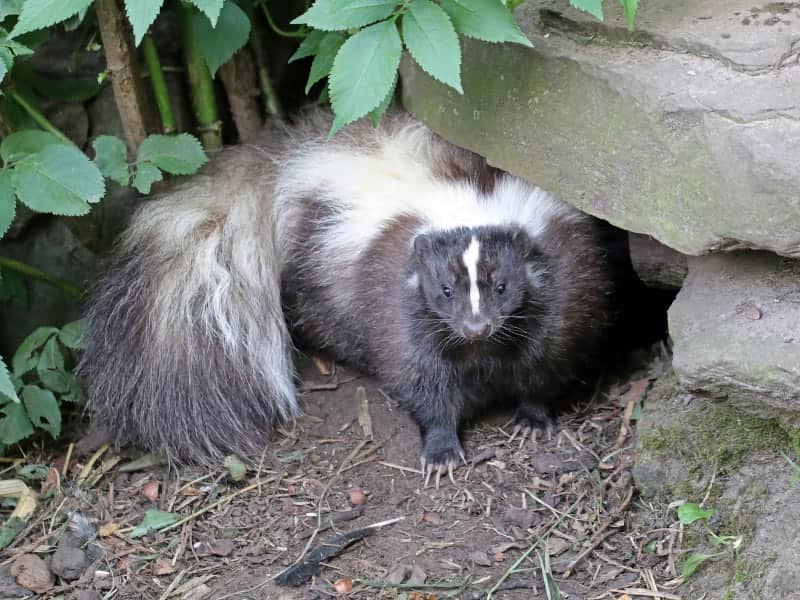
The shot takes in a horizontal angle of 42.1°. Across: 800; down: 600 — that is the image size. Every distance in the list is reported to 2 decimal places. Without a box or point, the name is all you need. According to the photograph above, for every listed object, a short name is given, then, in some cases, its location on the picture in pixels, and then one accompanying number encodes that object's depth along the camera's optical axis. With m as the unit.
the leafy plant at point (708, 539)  3.18
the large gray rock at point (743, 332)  2.84
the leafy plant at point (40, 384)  4.05
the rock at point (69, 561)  3.57
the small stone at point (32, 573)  3.51
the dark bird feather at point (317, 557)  3.37
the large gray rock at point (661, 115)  2.69
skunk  3.91
